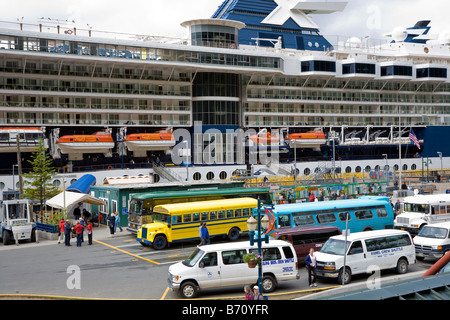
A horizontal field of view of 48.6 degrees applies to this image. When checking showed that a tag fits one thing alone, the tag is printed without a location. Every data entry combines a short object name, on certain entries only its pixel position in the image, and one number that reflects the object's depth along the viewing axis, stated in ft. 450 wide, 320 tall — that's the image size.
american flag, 200.64
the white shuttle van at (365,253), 60.29
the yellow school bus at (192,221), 84.43
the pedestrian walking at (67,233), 90.33
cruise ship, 172.14
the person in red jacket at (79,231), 89.15
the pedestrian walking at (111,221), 99.09
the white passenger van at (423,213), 90.58
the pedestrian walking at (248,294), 45.58
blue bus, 79.87
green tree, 121.60
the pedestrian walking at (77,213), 115.36
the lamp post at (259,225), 49.65
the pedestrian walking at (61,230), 94.58
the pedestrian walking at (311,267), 59.00
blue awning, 125.90
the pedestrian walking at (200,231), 78.90
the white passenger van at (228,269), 55.31
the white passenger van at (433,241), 70.49
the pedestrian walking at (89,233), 90.39
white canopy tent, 106.32
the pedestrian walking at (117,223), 101.81
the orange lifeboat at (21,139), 156.76
